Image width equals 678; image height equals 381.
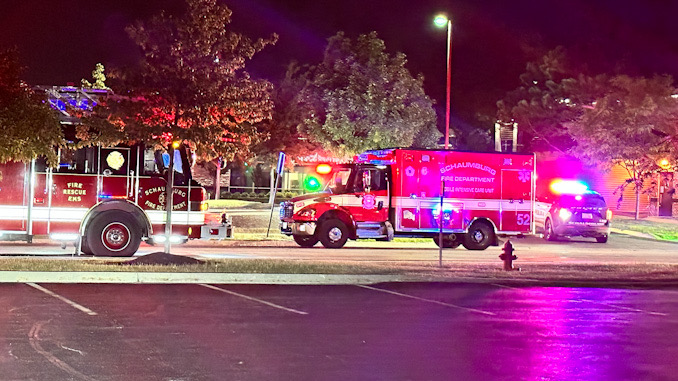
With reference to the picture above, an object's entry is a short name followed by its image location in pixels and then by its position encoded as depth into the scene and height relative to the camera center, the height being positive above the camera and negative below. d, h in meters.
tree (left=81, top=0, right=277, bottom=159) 21.81 +3.45
